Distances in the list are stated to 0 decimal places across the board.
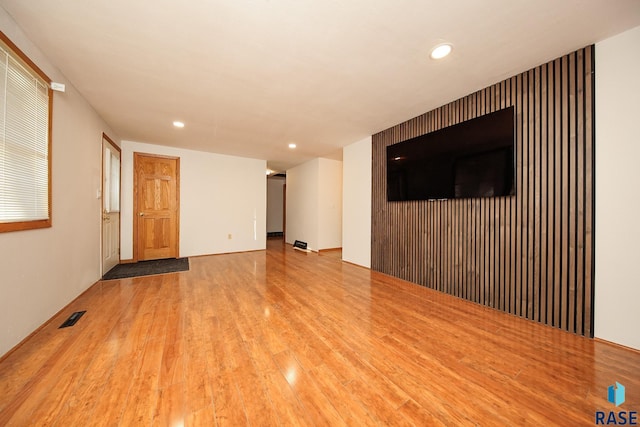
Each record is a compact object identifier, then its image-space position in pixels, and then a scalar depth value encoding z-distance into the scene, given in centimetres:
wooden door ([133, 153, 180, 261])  479
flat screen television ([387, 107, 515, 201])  252
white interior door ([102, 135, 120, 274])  365
